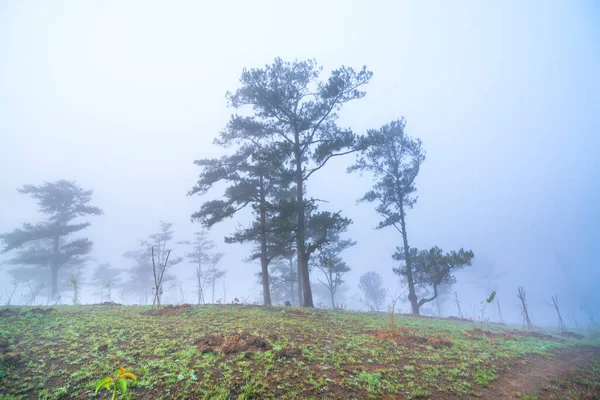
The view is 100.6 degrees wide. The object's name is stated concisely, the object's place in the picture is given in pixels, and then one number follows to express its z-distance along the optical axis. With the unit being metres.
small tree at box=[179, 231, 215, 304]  46.89
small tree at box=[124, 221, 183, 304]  45.81
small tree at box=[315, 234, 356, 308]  30.85
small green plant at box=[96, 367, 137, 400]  2.57
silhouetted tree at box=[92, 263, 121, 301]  53.56
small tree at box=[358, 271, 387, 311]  49.84
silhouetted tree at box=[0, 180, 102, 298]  29.80
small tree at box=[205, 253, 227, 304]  45.09
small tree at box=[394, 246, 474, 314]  20.19
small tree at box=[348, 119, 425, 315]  23.72
